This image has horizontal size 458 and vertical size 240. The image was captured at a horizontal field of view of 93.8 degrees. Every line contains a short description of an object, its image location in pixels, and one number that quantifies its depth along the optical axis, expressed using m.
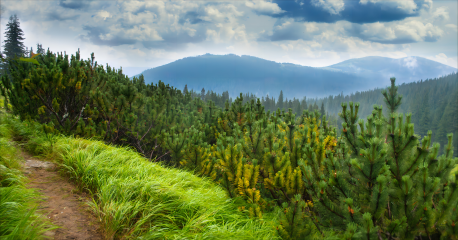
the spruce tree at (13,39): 45.44
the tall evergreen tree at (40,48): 53.92
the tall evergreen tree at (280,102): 115.12
